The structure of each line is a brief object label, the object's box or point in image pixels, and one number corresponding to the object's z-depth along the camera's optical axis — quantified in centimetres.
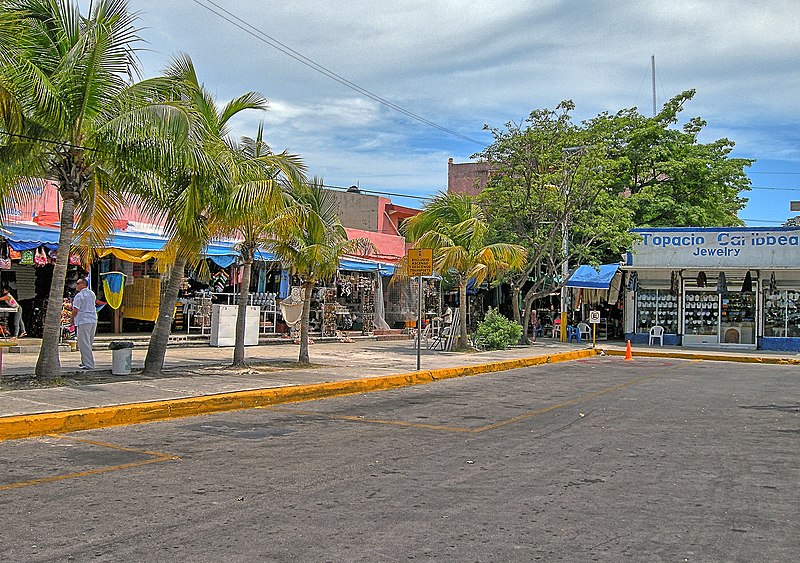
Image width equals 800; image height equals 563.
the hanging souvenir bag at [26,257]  1864
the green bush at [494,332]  2625
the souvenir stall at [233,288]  2279
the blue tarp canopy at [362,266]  2738
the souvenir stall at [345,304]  2725
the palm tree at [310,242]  1684
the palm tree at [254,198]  1410
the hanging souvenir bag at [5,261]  1850
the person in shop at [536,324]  3377
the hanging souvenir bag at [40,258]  1873
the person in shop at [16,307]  1877
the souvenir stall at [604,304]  3516
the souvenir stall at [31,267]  1800
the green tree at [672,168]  3725
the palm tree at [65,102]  1171
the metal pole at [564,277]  3008
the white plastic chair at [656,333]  3231
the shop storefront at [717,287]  3059
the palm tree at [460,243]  2362
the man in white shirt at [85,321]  1495
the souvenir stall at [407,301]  3272
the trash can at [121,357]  1456
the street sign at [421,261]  1770
